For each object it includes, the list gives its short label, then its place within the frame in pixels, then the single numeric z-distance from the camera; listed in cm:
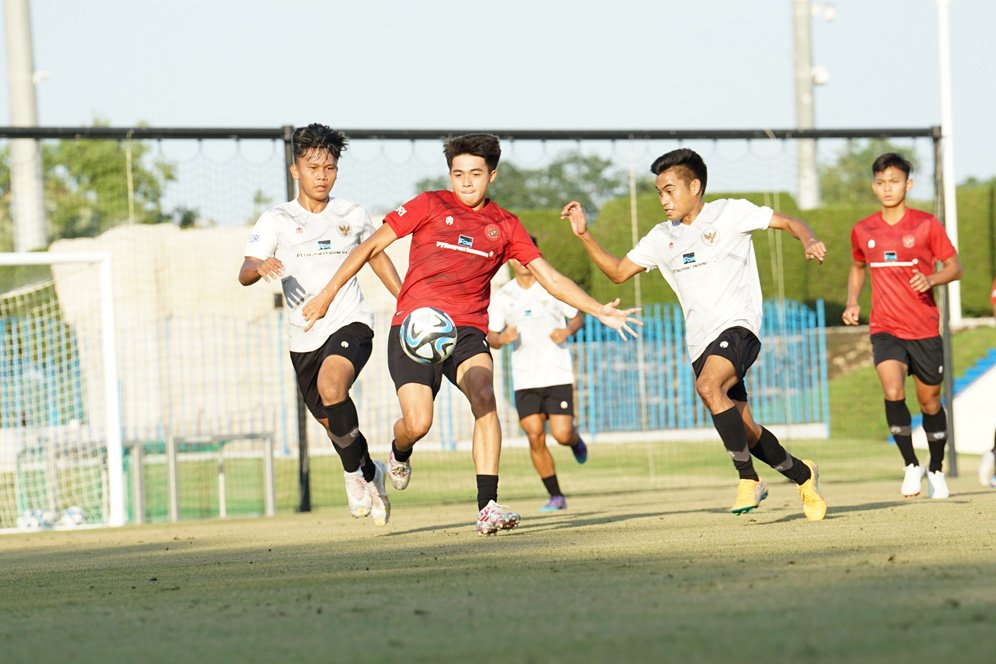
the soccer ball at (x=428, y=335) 1593
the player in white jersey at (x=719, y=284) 1708
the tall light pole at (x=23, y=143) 3212
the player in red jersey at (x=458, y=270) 1631
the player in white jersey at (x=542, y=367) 2475
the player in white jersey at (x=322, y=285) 1819
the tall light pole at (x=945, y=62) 6587
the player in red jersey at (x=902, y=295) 2184
